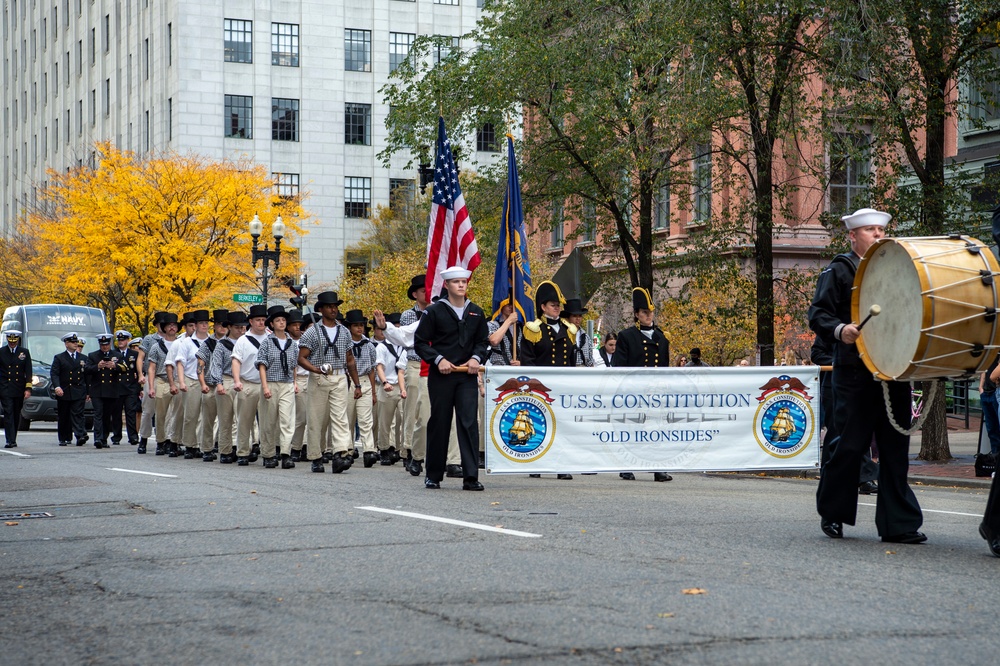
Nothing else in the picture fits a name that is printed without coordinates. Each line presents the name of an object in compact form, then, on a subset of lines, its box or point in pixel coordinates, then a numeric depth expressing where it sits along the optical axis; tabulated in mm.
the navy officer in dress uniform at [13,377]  25766
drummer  9047
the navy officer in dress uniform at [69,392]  26812
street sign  33562
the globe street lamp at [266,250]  34312
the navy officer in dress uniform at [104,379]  26438
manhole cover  11094
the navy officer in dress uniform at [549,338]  17078
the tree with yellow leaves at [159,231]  48250
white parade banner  14844
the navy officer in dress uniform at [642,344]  16719
